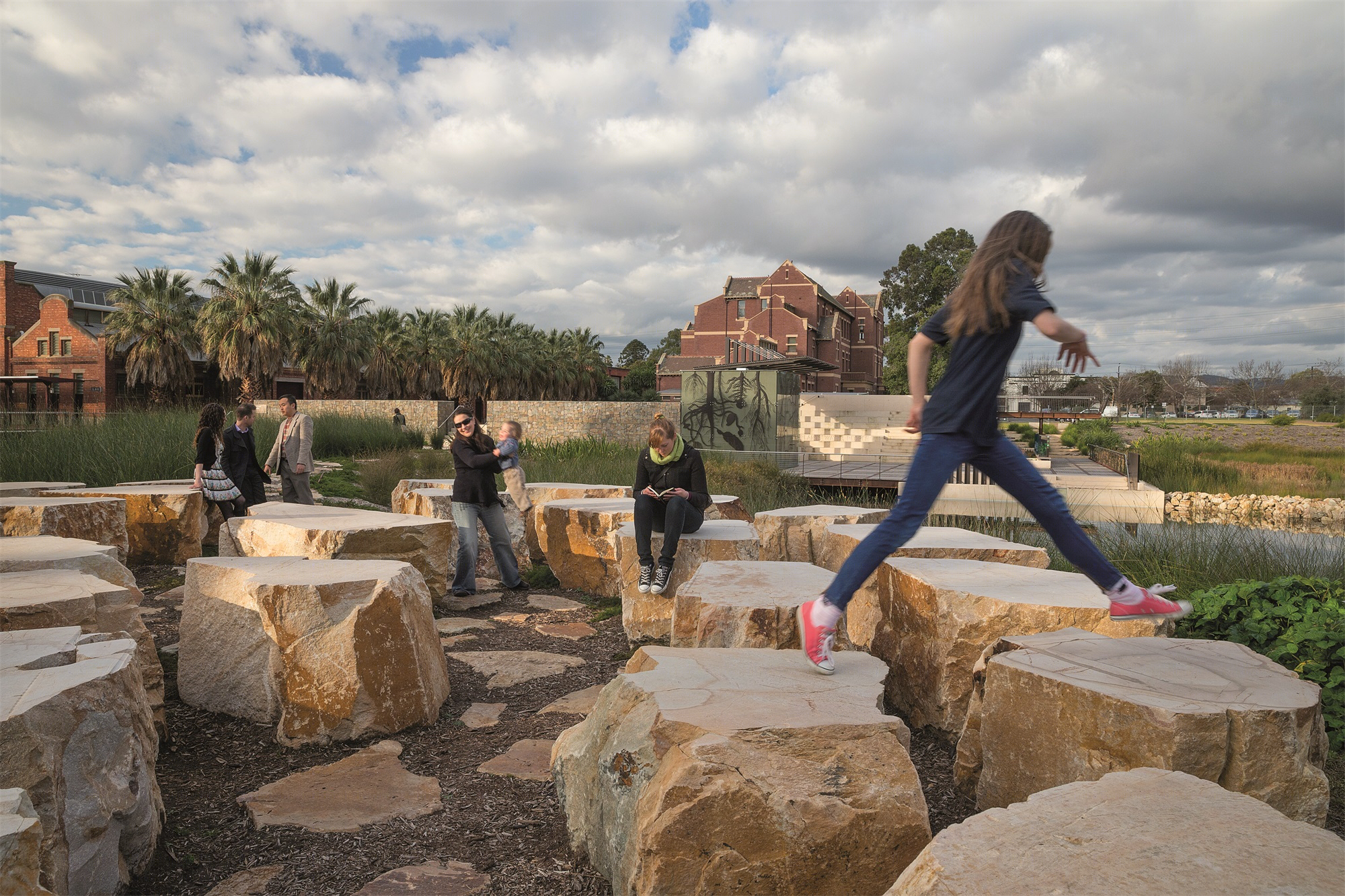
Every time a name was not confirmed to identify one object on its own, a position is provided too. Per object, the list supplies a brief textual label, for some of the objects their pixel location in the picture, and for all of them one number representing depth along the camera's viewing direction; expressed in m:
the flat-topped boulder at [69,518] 5.50
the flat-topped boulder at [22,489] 6.90
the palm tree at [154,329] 33.38
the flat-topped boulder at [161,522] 6.80
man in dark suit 7.25
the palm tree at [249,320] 31.38
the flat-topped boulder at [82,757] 1.92
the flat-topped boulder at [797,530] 5.89
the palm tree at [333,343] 37.62
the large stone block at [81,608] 2.98
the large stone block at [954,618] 3.13
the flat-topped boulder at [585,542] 6.32
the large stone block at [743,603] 3.38
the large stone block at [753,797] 1.92
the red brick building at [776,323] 54.56
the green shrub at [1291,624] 3.40
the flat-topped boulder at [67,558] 3.76
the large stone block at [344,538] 4.99
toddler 7.23
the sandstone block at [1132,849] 1.33
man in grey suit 7.84
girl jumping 2.67
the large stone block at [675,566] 4.98
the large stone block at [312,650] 3.29
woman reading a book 5.12
